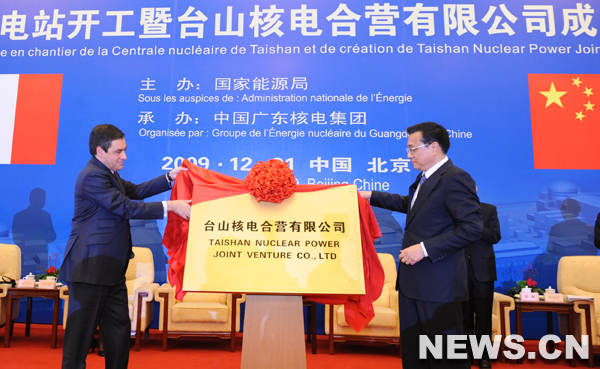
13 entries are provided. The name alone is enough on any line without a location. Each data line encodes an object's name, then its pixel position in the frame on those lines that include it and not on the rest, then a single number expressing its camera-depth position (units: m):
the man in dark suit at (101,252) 2.50
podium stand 2.29
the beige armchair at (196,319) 4.18
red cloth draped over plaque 2.44
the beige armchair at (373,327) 4.07
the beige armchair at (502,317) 4.05
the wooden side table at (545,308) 4.02
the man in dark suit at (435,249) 2.17
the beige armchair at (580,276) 4.35
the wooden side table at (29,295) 4.17
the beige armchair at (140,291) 4.18
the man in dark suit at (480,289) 3.77
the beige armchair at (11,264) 4.56
